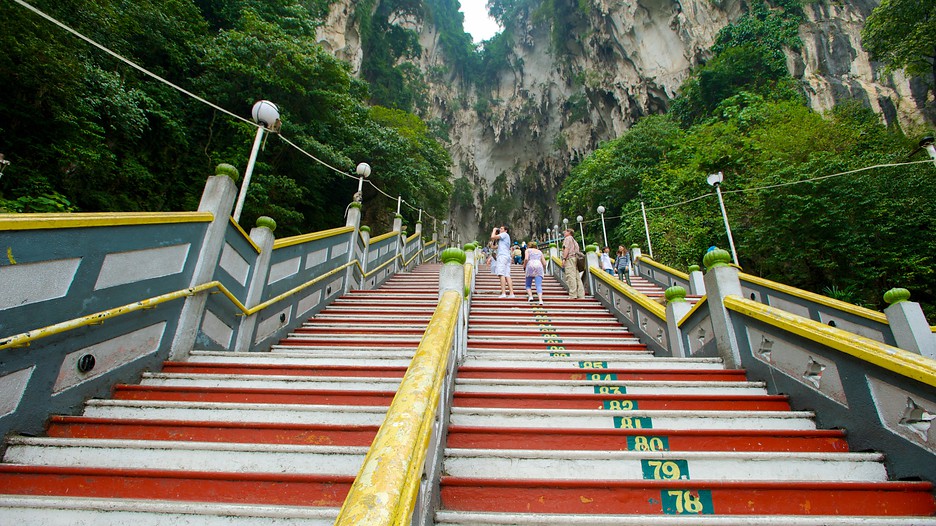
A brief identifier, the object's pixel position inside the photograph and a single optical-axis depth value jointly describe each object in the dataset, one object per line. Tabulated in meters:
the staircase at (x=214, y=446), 1.73
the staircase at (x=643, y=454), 2.01
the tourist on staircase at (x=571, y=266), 7.79
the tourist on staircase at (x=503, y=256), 7.38
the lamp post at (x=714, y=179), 9.47
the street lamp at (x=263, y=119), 4.40
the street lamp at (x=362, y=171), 7.92
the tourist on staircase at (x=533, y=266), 7.07
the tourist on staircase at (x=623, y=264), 10.43
